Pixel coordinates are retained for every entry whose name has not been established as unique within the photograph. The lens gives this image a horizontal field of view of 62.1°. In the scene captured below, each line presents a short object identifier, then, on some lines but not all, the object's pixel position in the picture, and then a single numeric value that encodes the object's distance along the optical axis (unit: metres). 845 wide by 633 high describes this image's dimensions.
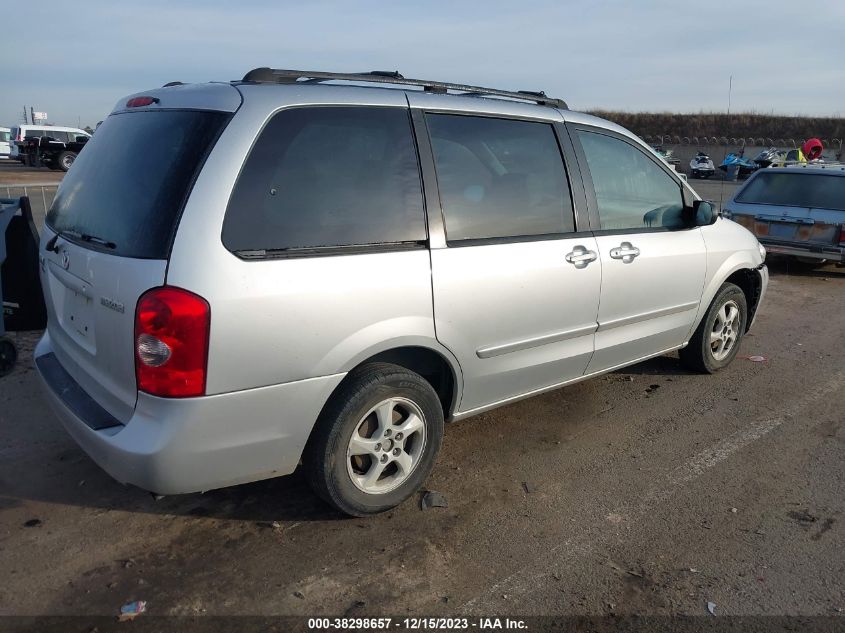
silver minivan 2.64
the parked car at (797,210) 9.00
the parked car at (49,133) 31.48
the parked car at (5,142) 38.34
